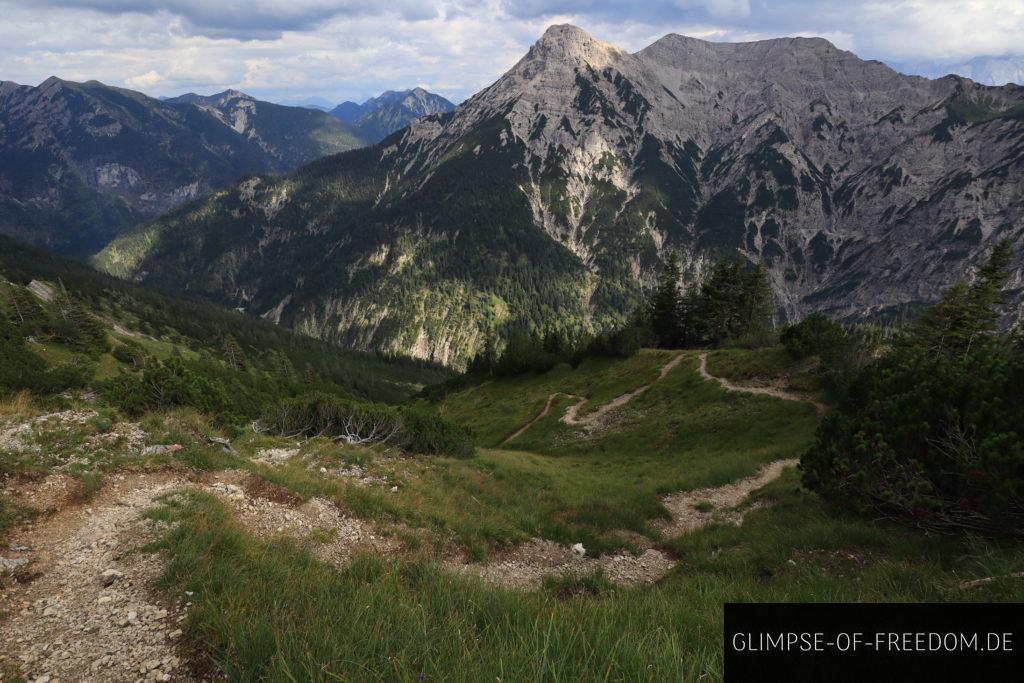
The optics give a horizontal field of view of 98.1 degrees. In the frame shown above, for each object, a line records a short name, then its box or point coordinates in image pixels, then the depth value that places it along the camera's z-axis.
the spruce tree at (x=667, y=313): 77.19
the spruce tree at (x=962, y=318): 47.28
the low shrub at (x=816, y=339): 42.97
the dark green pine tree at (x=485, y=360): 101.16
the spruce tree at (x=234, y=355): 145.25
